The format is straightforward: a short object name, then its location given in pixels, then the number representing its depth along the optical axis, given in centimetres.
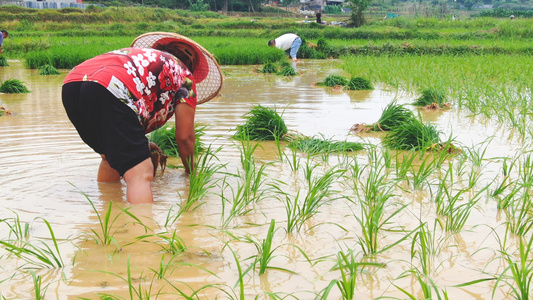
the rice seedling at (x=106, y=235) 248
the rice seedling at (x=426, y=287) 178
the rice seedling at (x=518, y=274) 185
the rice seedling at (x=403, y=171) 343
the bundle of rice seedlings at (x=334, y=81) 989
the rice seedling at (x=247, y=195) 290
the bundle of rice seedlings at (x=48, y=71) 1171
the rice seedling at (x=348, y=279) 187
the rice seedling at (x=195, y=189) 296
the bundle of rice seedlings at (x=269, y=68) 1269
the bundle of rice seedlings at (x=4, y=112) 638
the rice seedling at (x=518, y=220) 266
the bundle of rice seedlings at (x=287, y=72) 1208
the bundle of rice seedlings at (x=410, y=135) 467
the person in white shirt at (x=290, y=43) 1673
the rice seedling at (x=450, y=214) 272
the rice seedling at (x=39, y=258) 222
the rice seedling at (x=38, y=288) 190
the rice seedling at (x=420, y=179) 339
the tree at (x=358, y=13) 3223
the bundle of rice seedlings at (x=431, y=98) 720
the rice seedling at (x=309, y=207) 276
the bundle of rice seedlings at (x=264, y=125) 516
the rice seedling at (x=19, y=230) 257
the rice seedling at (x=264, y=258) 220
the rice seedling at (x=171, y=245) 239
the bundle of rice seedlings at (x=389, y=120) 559
